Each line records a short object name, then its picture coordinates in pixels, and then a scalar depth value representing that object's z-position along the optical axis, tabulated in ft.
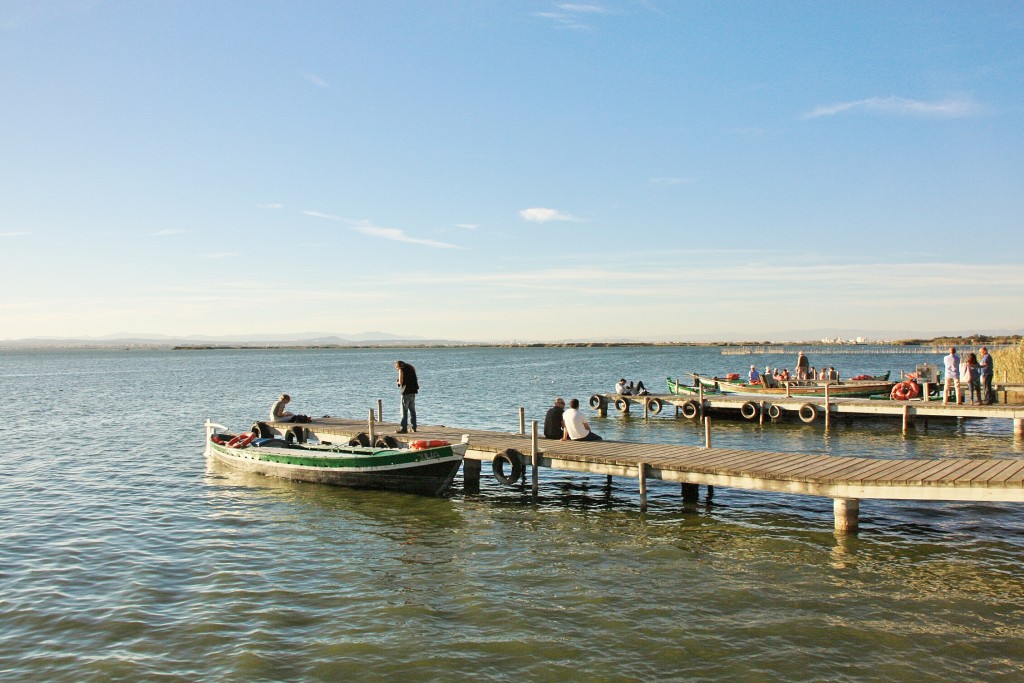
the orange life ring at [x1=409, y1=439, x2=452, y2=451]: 57.72
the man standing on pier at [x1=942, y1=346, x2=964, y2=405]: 91.71
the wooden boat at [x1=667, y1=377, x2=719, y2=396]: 135.54
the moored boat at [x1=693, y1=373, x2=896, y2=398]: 113.50
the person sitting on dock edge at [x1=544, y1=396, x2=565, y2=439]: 64.64
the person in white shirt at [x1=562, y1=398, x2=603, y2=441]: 62.95
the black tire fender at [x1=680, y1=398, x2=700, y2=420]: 113.60
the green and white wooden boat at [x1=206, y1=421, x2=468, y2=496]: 57.62
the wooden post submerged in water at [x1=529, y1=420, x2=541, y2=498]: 57.41
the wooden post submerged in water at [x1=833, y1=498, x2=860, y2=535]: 44.96
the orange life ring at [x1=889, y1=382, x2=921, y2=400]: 105.19
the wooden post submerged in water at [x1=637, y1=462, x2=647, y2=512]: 51.85
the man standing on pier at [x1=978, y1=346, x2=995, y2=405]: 91.66
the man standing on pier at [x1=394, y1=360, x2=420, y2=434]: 69.41
